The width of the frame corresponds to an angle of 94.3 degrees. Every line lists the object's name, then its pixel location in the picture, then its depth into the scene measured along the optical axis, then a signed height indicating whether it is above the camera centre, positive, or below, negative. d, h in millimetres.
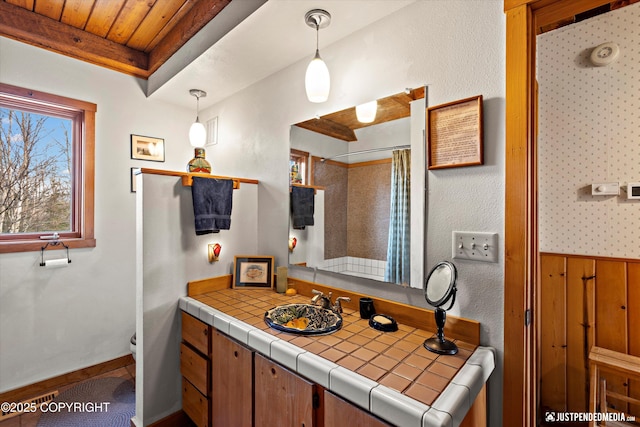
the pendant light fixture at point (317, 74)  1457 +683
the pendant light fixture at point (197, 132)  2452 +671
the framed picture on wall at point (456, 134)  1209 +332
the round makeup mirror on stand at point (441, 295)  1109 -322
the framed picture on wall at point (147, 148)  2560 +580
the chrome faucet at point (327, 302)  1525 -474
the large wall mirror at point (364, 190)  1399 +119
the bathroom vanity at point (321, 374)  876 -551
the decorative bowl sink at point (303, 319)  1293 -510
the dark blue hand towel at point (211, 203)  1816 +61
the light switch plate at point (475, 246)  1174 -139
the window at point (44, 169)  2084 +336
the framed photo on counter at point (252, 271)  2027 -401
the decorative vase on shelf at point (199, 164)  2092 +347
